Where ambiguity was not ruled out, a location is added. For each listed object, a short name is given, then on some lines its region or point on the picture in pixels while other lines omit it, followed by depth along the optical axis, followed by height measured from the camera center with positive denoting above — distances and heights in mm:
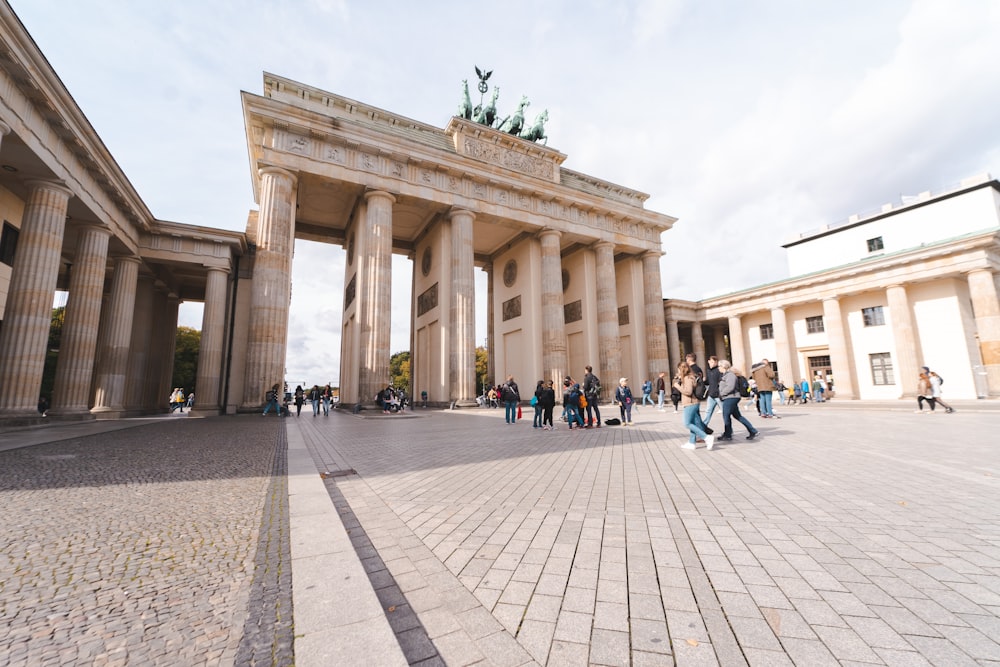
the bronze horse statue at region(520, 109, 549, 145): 29266 +18568
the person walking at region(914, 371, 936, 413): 13141 -220
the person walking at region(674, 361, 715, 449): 7004 -448
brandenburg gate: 19375 +9397
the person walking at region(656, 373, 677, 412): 19450 -158
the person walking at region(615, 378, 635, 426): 12375 -331
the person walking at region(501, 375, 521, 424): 13359 -308
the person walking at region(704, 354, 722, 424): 8047 +80
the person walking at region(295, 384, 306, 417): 19436 -280
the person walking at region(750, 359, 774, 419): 11398 +236
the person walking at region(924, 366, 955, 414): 13127 -124
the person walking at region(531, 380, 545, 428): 11500 -434
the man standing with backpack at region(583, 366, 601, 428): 11523 -130
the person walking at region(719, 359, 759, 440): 7734 -233
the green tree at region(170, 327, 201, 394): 39406 +2931
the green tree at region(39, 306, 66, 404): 30359 +2832
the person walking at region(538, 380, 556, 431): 11109 -381
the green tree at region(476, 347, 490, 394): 57559 +2681
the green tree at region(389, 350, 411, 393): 71262 +3449
